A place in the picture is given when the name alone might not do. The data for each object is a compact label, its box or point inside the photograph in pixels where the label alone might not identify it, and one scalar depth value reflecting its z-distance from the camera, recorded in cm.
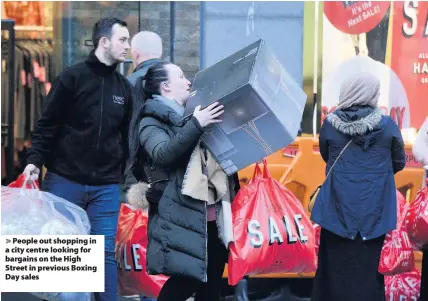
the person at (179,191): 1005
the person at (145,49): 1387
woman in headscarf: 1134
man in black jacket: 1162
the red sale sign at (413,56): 1680
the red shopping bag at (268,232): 1089
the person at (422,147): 1218
